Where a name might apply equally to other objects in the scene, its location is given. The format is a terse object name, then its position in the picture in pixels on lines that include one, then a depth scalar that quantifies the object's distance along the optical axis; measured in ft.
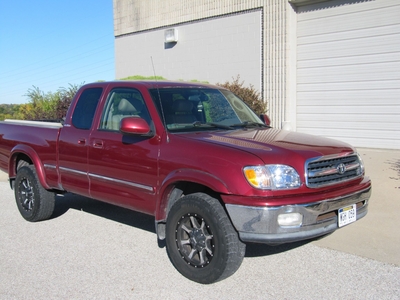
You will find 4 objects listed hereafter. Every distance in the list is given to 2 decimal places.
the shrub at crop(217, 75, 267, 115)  41.39
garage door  37.86
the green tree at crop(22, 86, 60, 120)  47.65
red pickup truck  13.62
